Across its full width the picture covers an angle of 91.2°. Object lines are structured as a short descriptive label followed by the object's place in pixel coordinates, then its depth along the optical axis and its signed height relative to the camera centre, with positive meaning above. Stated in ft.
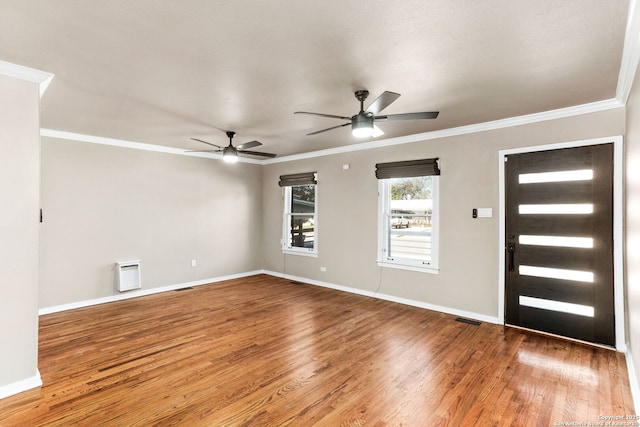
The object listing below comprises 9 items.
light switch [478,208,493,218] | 13.56 +0.14
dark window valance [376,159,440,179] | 15.07 +2.33
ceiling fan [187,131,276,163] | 14.71 +2.98
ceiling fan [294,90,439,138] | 9.10 +2.95
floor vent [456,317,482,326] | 13.35 -4.60
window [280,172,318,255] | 21.16 -0.08
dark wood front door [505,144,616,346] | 11.01 -1.02
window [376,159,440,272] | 15.42 -0.22
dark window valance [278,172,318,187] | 20.42 +2.35
